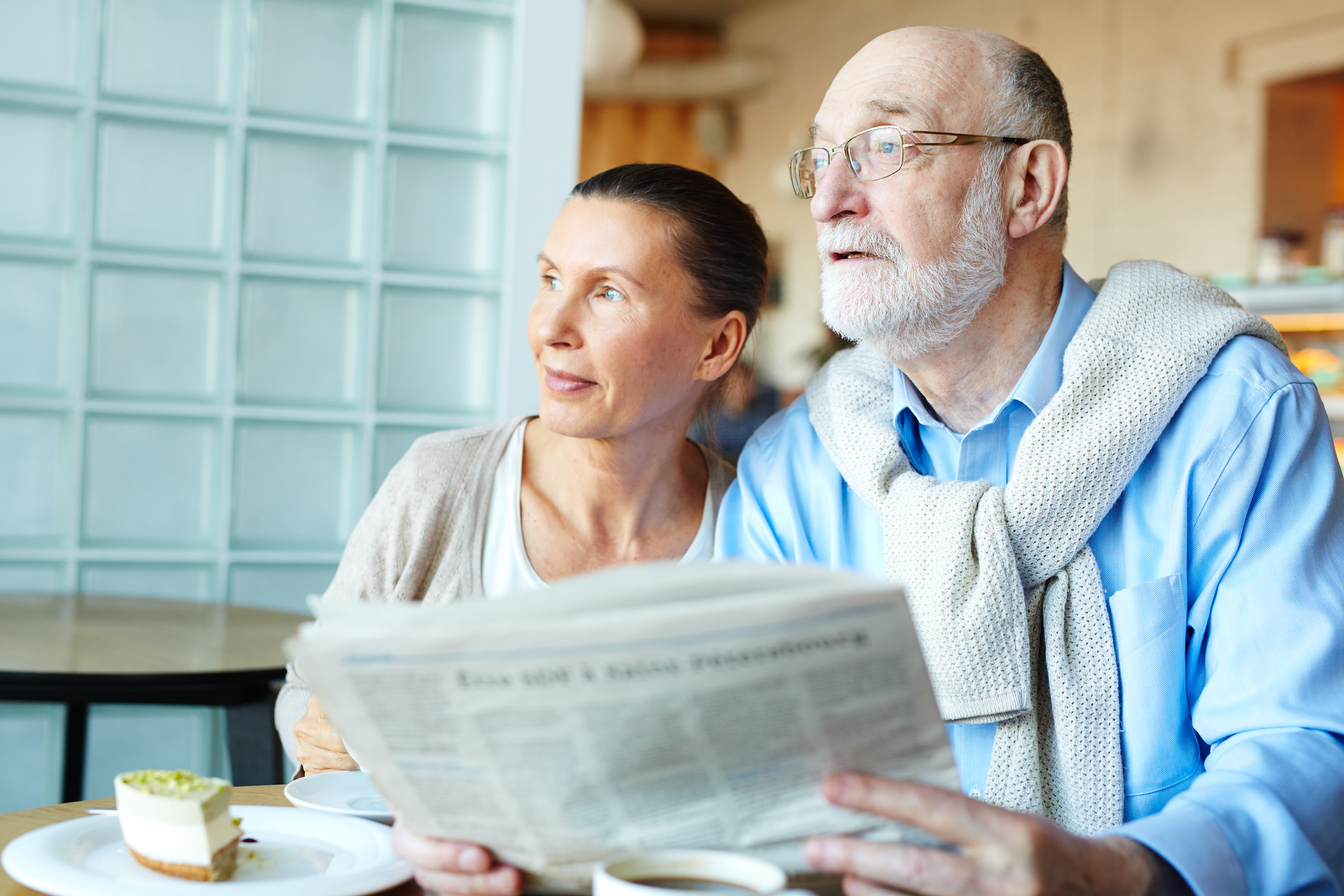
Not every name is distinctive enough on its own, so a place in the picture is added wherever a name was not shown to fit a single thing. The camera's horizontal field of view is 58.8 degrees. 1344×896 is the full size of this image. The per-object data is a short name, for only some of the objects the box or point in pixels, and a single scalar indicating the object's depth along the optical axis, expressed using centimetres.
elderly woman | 153
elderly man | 91
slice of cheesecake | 78
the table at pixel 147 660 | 166
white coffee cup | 70
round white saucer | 94
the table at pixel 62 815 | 82
